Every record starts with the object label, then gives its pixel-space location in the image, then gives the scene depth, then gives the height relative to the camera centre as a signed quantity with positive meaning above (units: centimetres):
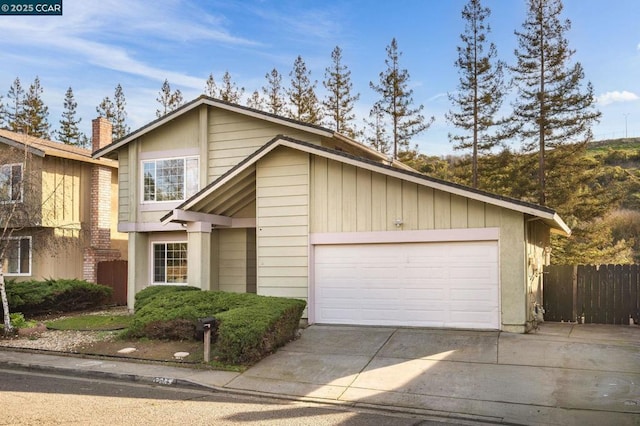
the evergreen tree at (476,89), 2892 +753
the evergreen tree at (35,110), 4147 +900
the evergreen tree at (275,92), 3675 +921
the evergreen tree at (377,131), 3500 +631
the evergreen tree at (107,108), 4197 +923
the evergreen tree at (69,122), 4394 +850
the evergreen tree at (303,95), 3575 +875
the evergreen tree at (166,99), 3741 +886
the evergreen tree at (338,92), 3575 +897
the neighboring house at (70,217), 1952 +37
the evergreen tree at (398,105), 3378 +779
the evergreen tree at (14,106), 4138 +926
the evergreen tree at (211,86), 3806 +993
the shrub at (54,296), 1669 -226
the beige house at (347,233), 1191 -14
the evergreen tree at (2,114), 4088 +864
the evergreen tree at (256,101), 3803 +896
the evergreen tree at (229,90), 3800 +967
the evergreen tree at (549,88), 2570 +672
